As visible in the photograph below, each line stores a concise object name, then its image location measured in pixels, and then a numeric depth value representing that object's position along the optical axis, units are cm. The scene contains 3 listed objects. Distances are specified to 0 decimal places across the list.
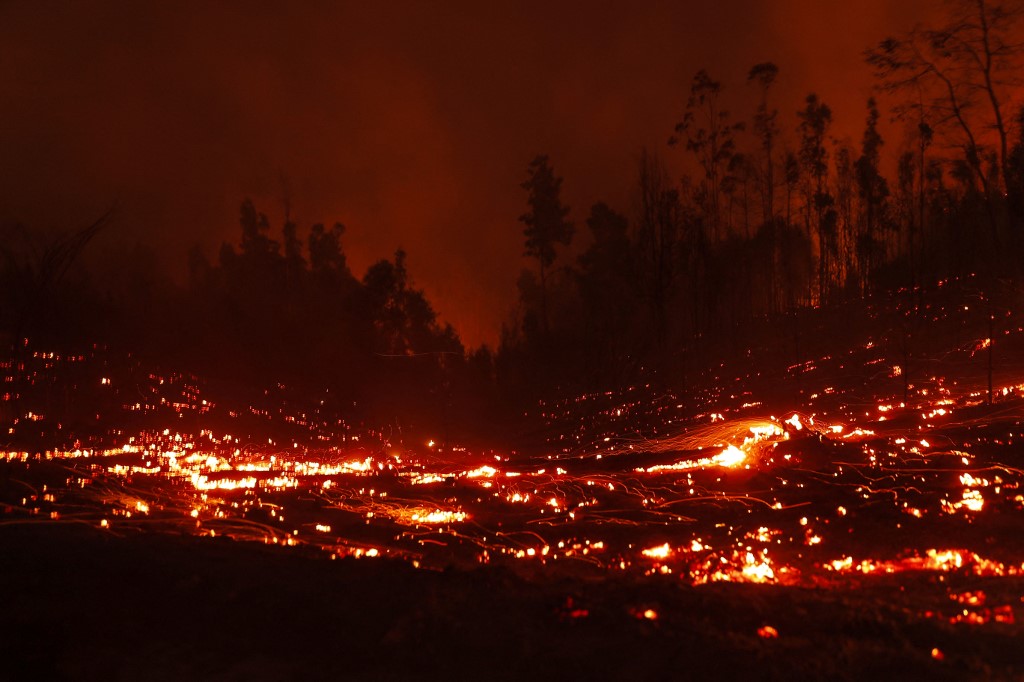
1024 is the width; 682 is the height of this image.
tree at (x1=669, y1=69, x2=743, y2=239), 4178
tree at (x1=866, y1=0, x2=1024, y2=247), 1859
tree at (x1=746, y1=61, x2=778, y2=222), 3866
